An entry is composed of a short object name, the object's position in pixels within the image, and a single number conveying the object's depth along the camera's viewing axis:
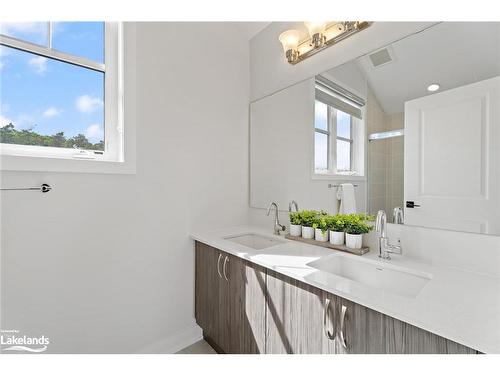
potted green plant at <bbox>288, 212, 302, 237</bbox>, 1.69
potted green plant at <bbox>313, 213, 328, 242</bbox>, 1.52
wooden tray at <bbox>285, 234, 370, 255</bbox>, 1.32
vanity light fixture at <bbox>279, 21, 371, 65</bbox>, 1.46
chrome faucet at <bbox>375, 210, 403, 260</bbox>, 1.26
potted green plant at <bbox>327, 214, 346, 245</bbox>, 1.44
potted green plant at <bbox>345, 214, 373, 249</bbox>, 1.36
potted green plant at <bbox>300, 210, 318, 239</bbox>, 1.61
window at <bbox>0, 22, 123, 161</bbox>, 1.29
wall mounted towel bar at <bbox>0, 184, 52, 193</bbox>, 1.27
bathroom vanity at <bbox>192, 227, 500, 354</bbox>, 0.74
